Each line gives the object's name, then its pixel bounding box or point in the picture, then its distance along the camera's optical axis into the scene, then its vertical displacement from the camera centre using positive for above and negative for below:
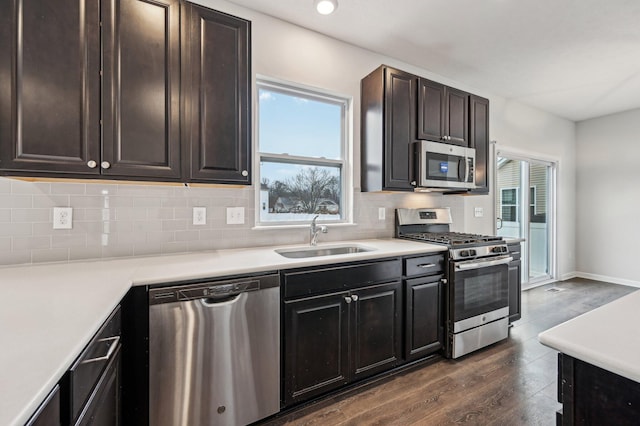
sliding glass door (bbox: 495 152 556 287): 4.35 +0.03
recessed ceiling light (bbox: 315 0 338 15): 2.11 +1.50
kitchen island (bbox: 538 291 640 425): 0.71 -0.41
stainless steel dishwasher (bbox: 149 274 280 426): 1.45 -0.74
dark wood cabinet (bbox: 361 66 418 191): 2.59 +0.76
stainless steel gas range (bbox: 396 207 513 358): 2.45 -0.70
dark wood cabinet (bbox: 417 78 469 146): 2.76 +0.96
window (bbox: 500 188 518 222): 4.35 +0.11
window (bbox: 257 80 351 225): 2.50 +0.51
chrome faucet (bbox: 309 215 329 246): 2.49 -0.16
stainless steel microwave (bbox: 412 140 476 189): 2.72 +0.45
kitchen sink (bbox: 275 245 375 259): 2.31 -0.33
